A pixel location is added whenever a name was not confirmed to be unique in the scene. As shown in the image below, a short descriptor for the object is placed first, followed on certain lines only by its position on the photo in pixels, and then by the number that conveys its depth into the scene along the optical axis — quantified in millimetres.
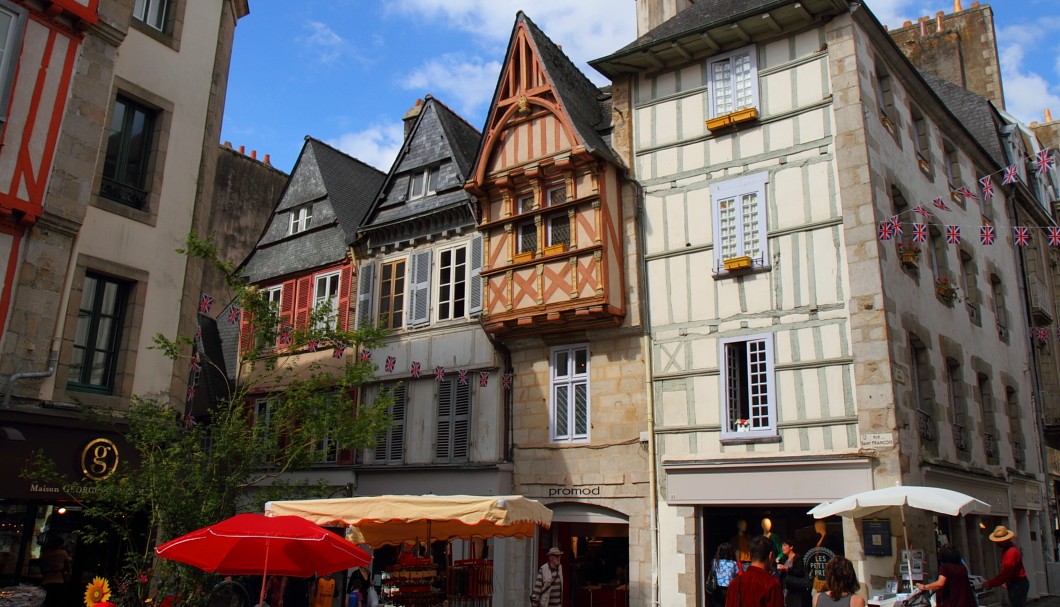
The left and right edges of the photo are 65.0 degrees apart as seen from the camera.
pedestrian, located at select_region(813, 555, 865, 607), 5660
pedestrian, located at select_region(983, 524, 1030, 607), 9000
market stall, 9188
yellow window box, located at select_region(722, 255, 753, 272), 12828
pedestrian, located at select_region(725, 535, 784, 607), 5582
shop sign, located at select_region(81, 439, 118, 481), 10461
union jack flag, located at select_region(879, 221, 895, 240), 12122
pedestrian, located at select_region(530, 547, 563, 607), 11148
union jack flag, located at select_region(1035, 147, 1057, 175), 10298
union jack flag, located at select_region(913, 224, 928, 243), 12307
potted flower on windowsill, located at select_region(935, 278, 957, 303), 14422
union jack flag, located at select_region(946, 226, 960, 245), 11664
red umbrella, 6816
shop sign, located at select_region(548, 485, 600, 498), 13758
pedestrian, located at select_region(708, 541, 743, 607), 9961
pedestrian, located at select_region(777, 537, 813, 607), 10250
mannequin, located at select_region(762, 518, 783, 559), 11828
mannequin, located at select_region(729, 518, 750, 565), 12215
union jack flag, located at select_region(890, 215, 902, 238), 12250
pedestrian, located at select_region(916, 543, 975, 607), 7883
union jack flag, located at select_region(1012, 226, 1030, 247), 11398
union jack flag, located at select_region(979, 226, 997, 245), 12406
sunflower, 6902
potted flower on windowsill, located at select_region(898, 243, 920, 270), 13039
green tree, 9352
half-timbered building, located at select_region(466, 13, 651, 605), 13734
